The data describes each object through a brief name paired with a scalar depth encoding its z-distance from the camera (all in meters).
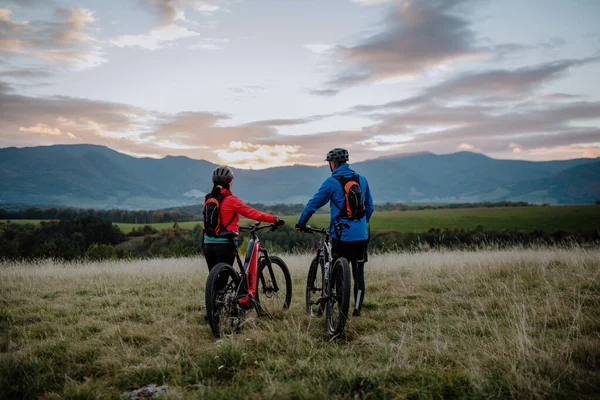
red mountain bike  5.32
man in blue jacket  5.87
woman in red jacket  5.80
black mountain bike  5.05
